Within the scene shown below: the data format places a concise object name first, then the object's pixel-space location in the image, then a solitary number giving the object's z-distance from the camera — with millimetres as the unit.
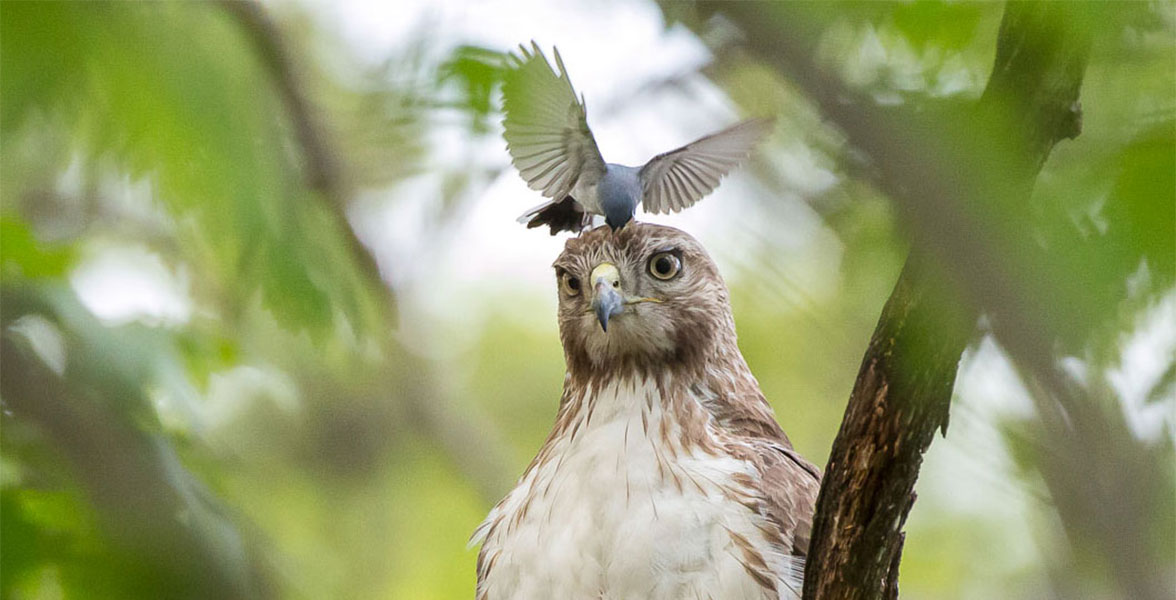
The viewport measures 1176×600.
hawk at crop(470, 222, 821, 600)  7000
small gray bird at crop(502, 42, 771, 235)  4949
